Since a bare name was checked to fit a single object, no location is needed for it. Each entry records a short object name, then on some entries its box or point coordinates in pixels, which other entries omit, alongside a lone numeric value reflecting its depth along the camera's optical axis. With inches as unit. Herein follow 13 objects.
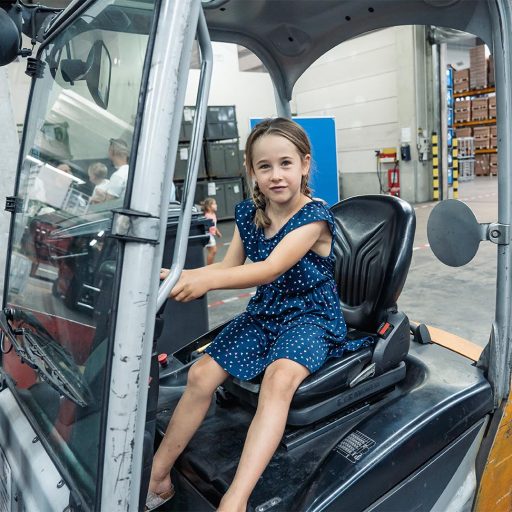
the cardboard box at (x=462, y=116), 661.9
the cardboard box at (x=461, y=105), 657.0
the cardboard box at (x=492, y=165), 642.8
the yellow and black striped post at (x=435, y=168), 415.5
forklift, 38.0
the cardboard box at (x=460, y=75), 645.9
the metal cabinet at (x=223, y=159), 428.6
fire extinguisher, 435.5
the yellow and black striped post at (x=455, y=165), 438.3
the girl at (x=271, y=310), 54.9
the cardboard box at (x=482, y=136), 639.1
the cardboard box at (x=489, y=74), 619.2
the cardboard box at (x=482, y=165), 649.0
